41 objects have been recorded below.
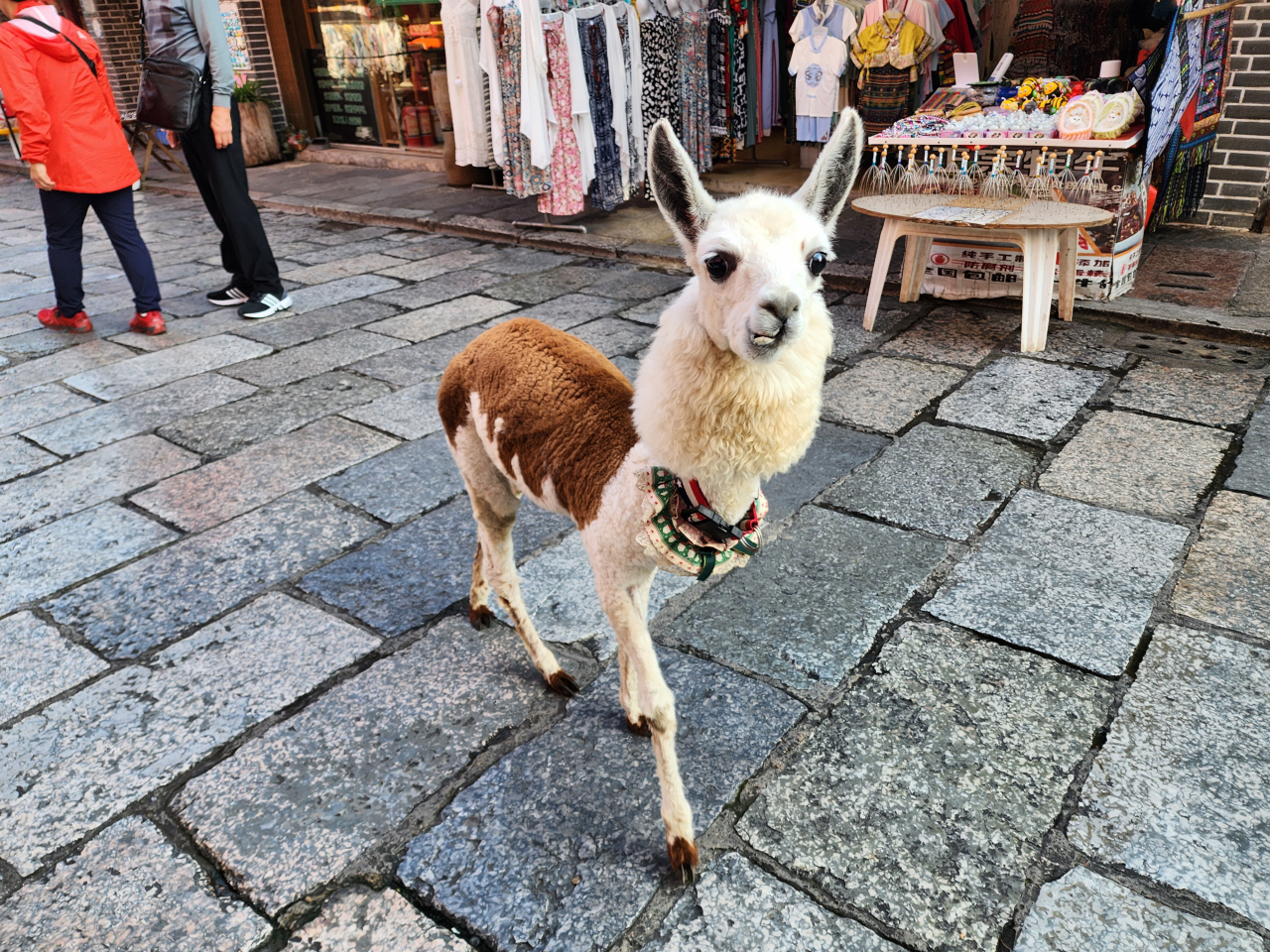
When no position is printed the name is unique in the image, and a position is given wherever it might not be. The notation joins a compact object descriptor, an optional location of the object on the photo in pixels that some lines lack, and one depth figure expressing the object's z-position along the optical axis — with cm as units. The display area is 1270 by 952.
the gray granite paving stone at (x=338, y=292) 561
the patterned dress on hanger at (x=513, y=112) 609
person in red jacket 427
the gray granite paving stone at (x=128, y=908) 161
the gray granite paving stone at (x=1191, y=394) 352
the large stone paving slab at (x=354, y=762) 179
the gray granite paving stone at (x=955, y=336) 432
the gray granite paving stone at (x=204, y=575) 254
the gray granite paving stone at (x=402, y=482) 317
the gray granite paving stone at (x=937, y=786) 164
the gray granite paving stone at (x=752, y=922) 156
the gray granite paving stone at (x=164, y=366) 437
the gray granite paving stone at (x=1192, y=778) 166
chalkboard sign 1093
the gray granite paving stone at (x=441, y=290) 557
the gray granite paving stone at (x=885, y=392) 370
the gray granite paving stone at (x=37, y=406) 398
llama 138
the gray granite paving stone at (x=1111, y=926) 152
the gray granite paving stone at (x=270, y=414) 377
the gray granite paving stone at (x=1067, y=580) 231
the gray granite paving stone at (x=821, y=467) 310
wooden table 408
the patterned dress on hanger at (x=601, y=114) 632
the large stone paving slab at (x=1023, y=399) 355
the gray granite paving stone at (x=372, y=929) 159
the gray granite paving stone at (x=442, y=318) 499
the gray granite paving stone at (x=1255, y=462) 298
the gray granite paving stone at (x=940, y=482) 295
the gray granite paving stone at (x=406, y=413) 377
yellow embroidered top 630
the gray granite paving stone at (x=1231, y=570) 236
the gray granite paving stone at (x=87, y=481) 319
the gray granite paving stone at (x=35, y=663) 227
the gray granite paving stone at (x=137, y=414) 379
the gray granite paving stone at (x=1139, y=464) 296
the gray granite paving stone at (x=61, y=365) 447
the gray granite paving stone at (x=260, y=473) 320
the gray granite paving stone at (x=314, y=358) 446
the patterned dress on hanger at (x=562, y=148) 615
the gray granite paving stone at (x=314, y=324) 502
